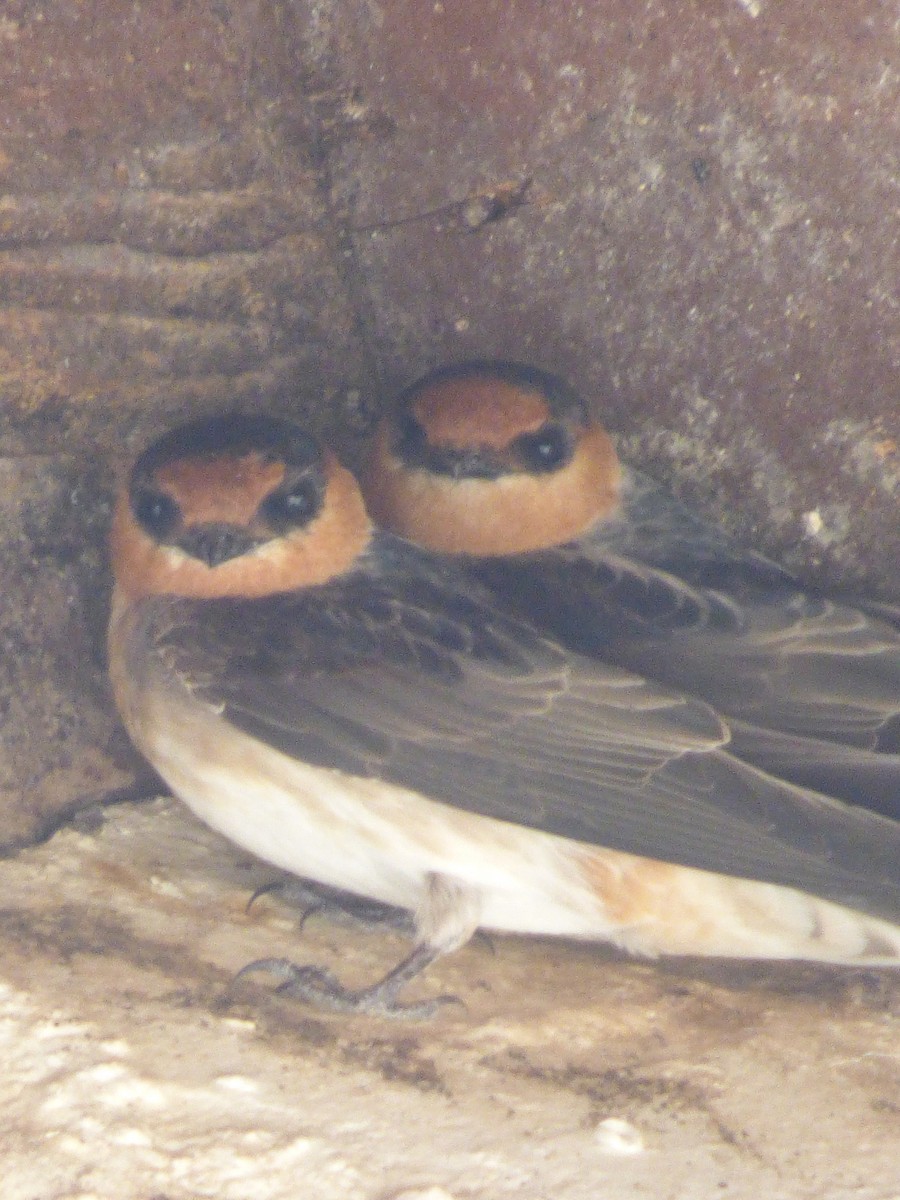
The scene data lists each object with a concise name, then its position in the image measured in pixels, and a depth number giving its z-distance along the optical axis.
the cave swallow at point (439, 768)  2.58
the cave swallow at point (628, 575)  2.76
